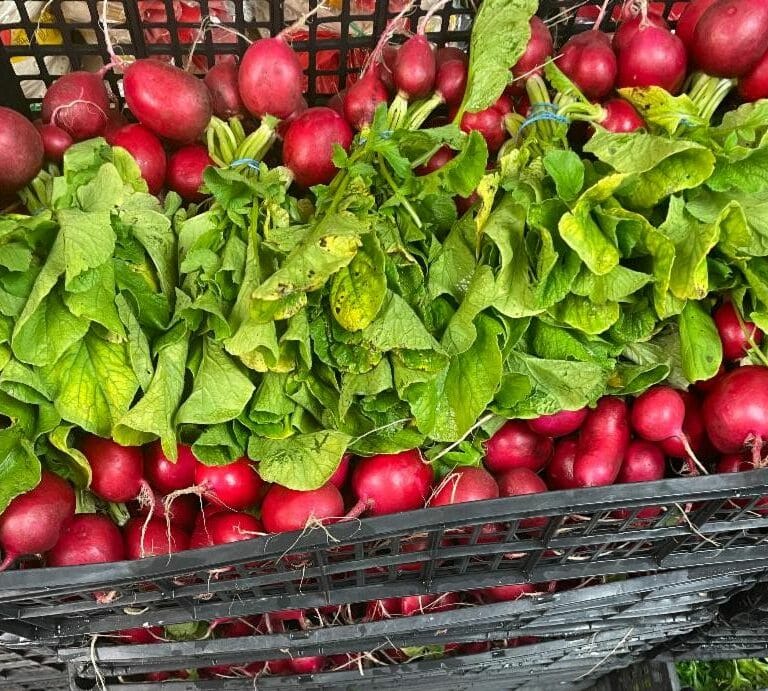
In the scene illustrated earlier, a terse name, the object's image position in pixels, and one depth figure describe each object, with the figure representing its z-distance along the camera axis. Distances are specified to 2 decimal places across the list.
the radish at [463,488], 0.87
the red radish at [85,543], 0.87
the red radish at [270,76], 0.89
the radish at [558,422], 0.90
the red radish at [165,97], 0.87
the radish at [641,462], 0.90
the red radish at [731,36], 0.86
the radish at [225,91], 0.95
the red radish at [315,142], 0.89
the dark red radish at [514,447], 0.92
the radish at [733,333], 0.86
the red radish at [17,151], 0.80
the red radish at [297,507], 0.82
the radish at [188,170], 0.94
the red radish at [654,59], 0.90
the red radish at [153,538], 0.90
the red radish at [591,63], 0.92
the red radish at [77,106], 0.91
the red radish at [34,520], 0.81
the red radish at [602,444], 0.87
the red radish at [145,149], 0.89
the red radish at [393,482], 0.86
